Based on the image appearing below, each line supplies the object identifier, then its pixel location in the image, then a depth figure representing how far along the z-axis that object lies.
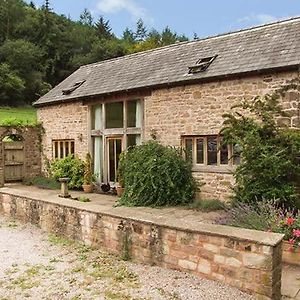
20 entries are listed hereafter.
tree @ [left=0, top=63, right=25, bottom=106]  36.97
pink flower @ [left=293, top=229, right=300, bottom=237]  6.49
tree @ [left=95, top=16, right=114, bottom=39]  61.41
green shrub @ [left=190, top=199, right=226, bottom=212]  10.58
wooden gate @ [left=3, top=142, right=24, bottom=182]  16.84
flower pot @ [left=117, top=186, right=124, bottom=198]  13.40
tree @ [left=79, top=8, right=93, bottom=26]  78.89
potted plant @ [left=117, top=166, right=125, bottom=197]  13.42
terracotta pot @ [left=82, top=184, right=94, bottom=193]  14.61
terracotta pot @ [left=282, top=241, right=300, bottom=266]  6.46
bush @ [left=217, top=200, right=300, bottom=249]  6.73
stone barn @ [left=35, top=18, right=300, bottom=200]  10.40
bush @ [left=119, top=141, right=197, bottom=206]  11.25
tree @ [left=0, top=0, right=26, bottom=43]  47.59
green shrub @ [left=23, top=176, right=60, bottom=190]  15.81
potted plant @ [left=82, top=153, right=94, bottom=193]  14.64
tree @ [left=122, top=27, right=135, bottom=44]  73.50
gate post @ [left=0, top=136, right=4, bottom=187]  16.19
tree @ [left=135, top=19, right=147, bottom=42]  79.56
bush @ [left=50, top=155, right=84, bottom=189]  15.17
